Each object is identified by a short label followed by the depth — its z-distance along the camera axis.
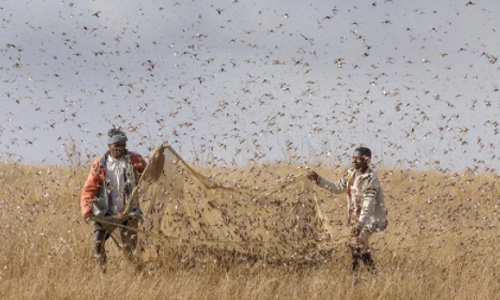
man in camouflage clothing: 16.36
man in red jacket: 16.41
